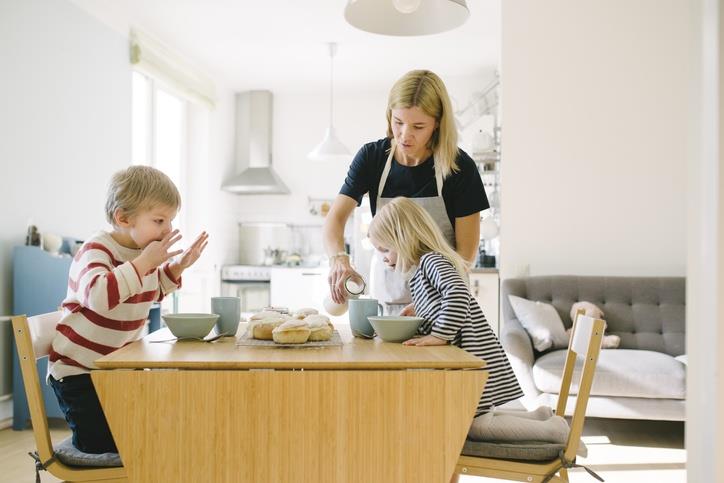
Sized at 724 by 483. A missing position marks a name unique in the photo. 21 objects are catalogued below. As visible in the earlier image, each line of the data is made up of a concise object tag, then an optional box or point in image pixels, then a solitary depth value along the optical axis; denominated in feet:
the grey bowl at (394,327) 5.08
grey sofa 10.79
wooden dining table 4.23
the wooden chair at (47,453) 4.85
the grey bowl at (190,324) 5.11
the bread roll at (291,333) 4.87
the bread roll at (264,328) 5.11
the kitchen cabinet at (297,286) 22.54
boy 4.91
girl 5.18
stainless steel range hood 23.13
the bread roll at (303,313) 5.62
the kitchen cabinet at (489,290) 14.55
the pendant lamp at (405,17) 7.13
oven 23.07
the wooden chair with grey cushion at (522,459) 4.95
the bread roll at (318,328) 5.03
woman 6.29
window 18.60
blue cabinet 11.93
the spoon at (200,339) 5.20
